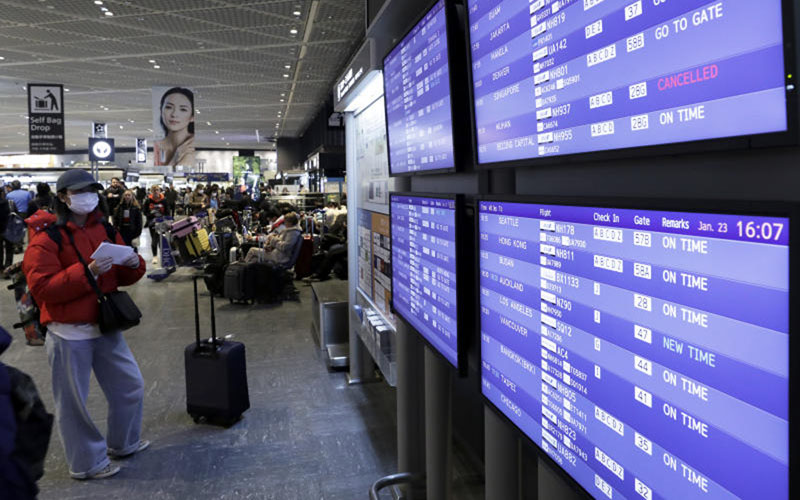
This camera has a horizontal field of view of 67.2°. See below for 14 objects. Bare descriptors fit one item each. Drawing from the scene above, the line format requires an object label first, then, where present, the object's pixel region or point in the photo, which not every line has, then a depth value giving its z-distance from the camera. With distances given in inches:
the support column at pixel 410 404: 115.2
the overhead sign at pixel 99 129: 815.2
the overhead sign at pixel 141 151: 1039.2
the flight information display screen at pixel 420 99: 76.9
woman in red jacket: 131.2
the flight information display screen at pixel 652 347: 29.5
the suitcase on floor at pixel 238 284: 336.5
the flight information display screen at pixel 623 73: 30.1
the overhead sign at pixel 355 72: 131.2
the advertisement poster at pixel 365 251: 173.2
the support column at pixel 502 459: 67.4
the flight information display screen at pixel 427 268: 75.9
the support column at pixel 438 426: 97.8
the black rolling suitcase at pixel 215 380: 168.4
